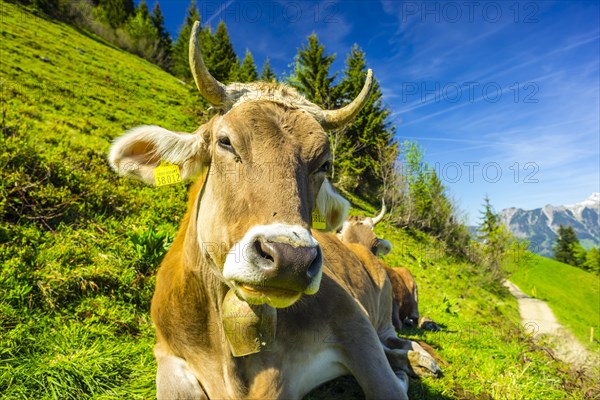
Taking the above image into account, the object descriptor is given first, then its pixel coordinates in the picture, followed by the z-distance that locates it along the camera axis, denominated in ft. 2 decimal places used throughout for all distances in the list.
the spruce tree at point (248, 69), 117.19
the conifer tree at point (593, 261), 228.80
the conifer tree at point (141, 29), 146.89
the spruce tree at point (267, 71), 124.77
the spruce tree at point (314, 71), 93.45
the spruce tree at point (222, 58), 108.68
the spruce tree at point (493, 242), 93.25
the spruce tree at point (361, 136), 93.67
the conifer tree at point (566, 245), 251.80
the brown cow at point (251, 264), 6.20
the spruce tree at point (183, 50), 147.86
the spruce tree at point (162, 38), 160.61
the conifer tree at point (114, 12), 155.74
